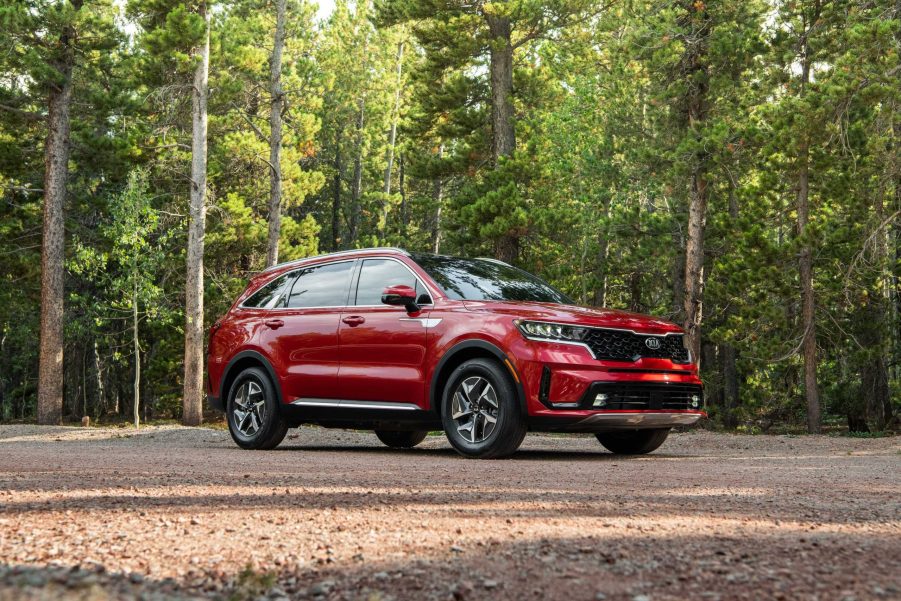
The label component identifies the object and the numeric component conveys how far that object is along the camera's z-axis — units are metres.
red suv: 8.40
